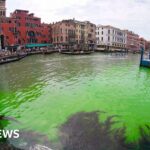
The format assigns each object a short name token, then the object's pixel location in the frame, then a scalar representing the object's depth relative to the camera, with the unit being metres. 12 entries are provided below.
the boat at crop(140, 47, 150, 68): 20.74
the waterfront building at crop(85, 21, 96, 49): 63.29
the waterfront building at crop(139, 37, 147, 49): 104.05
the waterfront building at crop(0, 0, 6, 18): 42.75
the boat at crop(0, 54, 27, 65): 27.83
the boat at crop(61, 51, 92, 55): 45.92
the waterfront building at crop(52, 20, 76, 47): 54.29
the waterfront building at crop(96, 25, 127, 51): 69.77
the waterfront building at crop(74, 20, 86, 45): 59.29
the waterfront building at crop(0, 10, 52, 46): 43.39
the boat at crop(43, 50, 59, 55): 44.76
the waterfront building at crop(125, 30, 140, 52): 86.92
